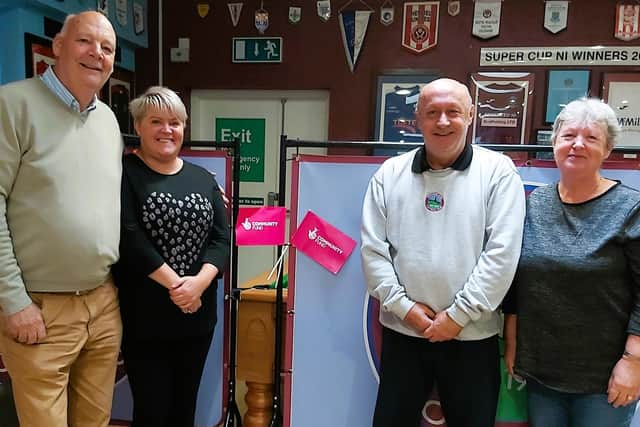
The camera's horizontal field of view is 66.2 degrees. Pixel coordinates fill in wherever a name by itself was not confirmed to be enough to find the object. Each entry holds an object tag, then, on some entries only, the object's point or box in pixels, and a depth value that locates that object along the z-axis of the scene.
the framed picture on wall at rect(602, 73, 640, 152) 3.62
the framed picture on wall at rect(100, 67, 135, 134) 3.81
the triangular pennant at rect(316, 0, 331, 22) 3.92
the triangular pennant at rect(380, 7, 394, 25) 3.85
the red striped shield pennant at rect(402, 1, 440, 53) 3.81
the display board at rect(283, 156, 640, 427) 1.83
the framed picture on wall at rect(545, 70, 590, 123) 3.68
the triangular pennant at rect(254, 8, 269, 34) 4.02
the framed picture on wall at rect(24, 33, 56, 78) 2.91
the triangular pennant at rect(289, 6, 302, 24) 3.98
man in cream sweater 1.33
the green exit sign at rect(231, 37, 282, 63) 4.05
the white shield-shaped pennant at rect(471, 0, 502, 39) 3.73
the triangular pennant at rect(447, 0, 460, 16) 3.77
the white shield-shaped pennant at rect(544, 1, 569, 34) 3.66
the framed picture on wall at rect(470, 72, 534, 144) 3.74
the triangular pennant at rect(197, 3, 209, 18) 4.11
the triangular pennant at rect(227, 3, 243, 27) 4.06
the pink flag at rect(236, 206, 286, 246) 1.87
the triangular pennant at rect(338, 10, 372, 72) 3.88
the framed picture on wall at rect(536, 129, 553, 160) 3.74
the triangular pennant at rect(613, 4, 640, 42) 3.57
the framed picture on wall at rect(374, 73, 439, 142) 3.88
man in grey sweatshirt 1.44
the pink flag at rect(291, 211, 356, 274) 1.83
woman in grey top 1.33
